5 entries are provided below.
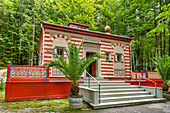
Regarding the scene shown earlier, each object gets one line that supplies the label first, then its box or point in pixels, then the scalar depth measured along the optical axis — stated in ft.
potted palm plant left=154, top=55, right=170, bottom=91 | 30.30
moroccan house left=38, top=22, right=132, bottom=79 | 30.91
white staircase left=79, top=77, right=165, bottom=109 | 21.25
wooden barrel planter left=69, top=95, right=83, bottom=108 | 18.78
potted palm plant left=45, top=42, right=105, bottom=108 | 19.03
